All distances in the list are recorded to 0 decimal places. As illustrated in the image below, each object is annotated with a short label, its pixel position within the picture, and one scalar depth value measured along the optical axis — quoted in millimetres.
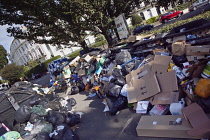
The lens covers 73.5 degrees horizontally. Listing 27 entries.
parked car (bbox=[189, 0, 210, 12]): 14170
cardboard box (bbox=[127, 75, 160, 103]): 3008
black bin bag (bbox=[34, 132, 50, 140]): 2761
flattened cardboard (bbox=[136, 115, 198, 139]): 2035
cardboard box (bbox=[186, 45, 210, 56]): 3018
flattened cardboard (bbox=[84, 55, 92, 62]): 6137
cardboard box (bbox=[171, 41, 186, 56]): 3436
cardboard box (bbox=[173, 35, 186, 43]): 3729
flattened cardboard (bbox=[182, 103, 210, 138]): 1796
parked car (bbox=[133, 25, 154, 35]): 15298
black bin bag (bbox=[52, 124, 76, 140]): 2756
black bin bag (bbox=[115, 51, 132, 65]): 4635
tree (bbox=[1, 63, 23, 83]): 18688
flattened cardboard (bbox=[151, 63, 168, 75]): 3116
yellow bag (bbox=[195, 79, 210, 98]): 2178
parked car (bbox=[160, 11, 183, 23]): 16625
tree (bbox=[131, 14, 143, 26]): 24641
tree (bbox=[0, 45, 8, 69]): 32906
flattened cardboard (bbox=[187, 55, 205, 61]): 3156
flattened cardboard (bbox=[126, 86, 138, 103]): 3209
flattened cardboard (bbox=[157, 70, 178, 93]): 2828
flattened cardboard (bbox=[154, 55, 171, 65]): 3312
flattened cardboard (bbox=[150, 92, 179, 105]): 2715
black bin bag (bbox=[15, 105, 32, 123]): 3559
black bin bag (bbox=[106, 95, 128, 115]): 3289
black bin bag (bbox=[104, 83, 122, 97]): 3475
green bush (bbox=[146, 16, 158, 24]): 23359
